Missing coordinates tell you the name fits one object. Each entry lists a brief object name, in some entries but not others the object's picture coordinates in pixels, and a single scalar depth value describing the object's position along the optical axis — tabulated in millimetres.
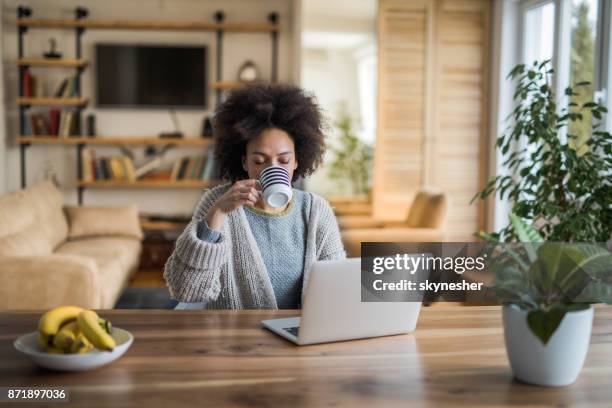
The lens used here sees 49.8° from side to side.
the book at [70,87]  5590
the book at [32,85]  5578
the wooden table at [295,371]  1094
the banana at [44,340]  1199
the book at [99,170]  5707
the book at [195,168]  5793
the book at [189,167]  5793
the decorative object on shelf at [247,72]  5805
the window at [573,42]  3762
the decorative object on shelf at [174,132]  5766
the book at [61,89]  5602
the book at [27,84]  5551
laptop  1343
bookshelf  5570
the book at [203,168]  5788
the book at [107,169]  5719
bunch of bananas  1191
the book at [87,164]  5691
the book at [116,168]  5695
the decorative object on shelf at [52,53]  5594
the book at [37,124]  5590
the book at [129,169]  5715
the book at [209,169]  5773
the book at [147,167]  5766
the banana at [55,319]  1195
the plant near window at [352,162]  6047
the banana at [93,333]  1188
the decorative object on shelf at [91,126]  5641
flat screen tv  5754
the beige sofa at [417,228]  4476
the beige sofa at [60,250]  2938
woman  1793
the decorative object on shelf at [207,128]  5766
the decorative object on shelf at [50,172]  5824
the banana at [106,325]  1272
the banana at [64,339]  1191
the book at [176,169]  5789
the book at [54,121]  5586
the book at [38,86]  5609
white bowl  1163
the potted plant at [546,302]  1145
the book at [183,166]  5793
